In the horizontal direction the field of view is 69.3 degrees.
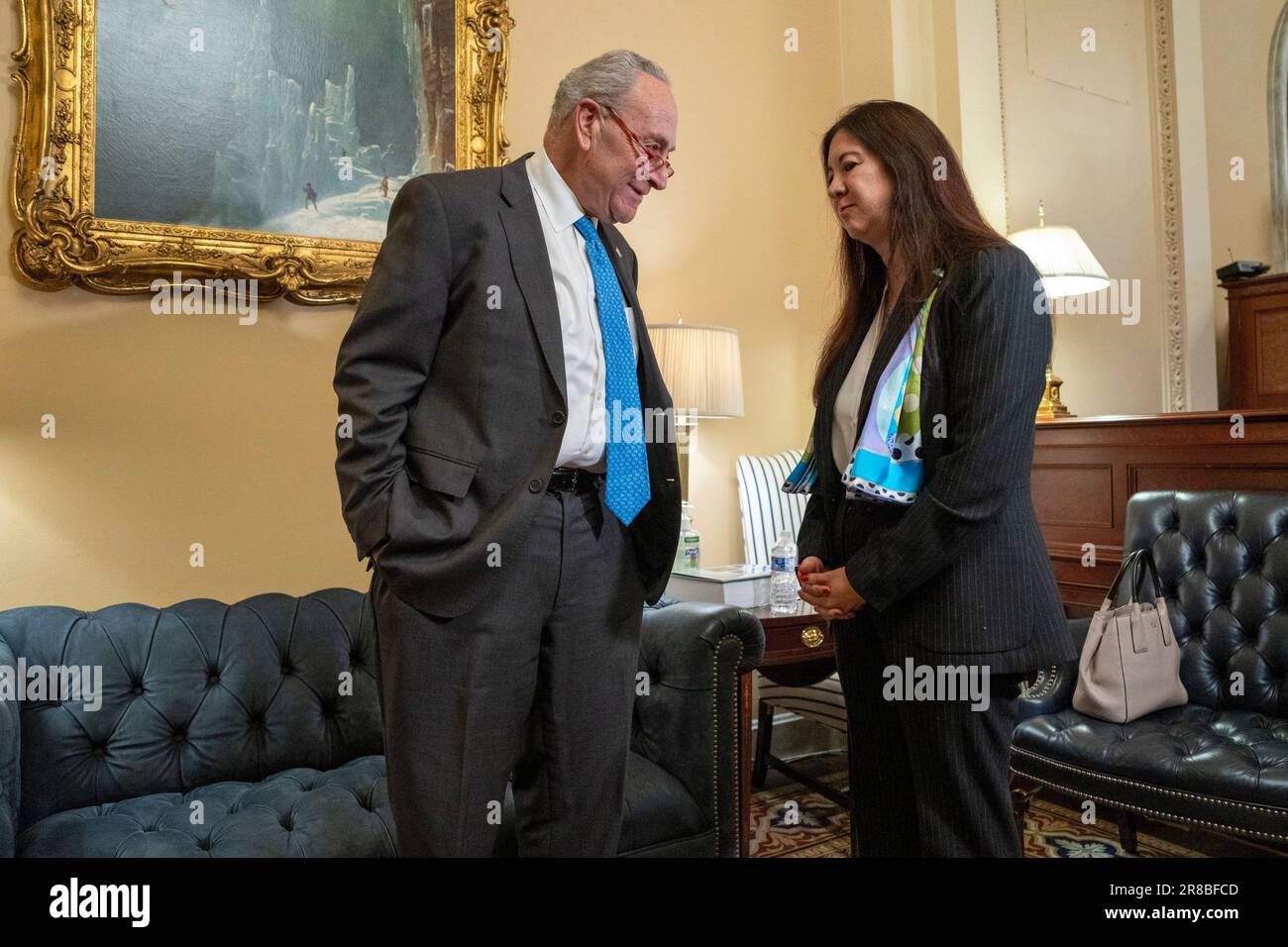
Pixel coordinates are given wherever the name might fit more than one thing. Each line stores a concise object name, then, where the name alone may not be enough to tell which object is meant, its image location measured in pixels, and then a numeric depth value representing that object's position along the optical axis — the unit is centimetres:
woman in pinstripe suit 134
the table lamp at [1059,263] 380
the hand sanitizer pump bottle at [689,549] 318
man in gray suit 133
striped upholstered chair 351
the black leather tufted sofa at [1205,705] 196
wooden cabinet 449
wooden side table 275
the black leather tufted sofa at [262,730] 193
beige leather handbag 228
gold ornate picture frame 236
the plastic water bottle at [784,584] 294
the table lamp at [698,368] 308
